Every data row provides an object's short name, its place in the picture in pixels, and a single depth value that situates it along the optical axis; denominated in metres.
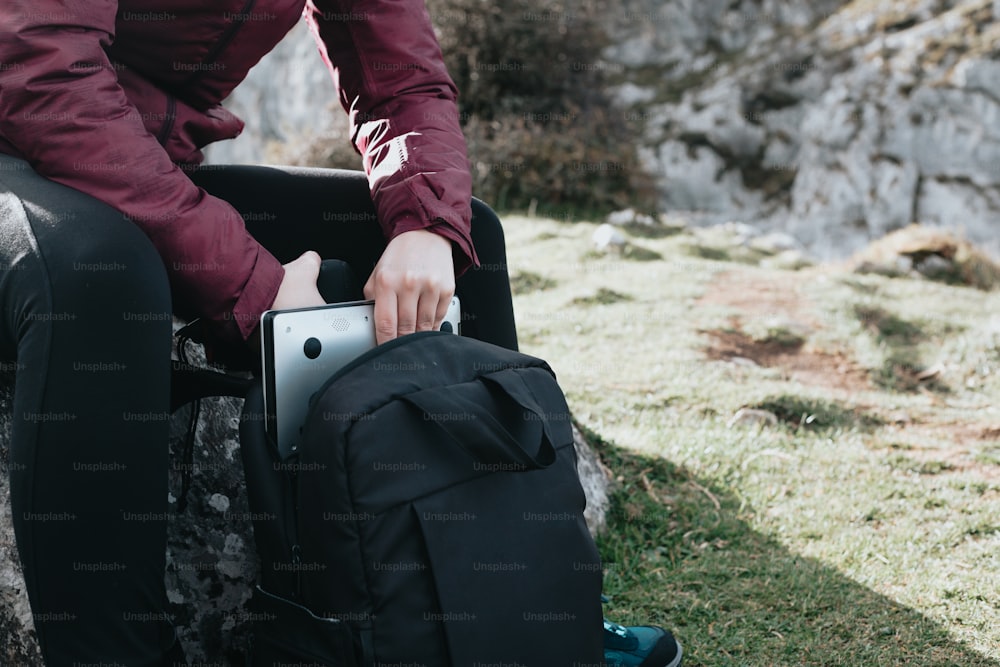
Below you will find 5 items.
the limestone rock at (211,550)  1.50
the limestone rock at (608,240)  6.02
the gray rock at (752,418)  2.93
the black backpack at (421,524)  1.10
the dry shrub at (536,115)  8.43
